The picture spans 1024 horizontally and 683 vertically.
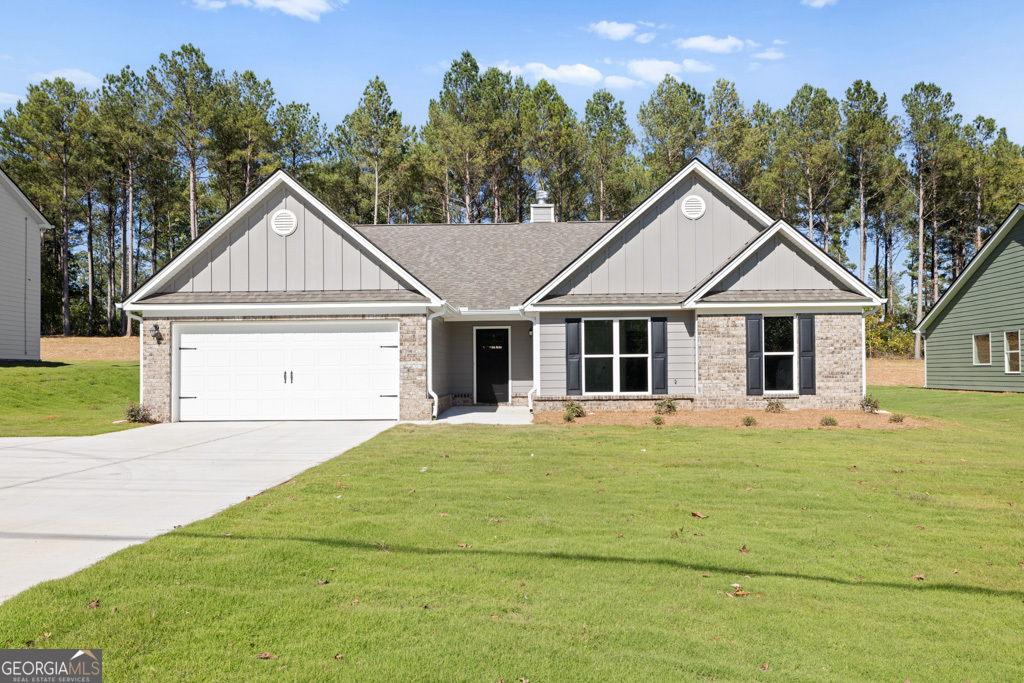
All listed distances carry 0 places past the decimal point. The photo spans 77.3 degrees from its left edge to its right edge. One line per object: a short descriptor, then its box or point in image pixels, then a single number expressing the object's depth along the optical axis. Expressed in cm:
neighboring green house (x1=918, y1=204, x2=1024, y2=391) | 2070
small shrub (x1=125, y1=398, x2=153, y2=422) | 1441
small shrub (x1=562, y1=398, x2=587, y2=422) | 1435
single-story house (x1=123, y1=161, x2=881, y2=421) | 1466
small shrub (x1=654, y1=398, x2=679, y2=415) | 1495
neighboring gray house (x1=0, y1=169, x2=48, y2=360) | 2381
